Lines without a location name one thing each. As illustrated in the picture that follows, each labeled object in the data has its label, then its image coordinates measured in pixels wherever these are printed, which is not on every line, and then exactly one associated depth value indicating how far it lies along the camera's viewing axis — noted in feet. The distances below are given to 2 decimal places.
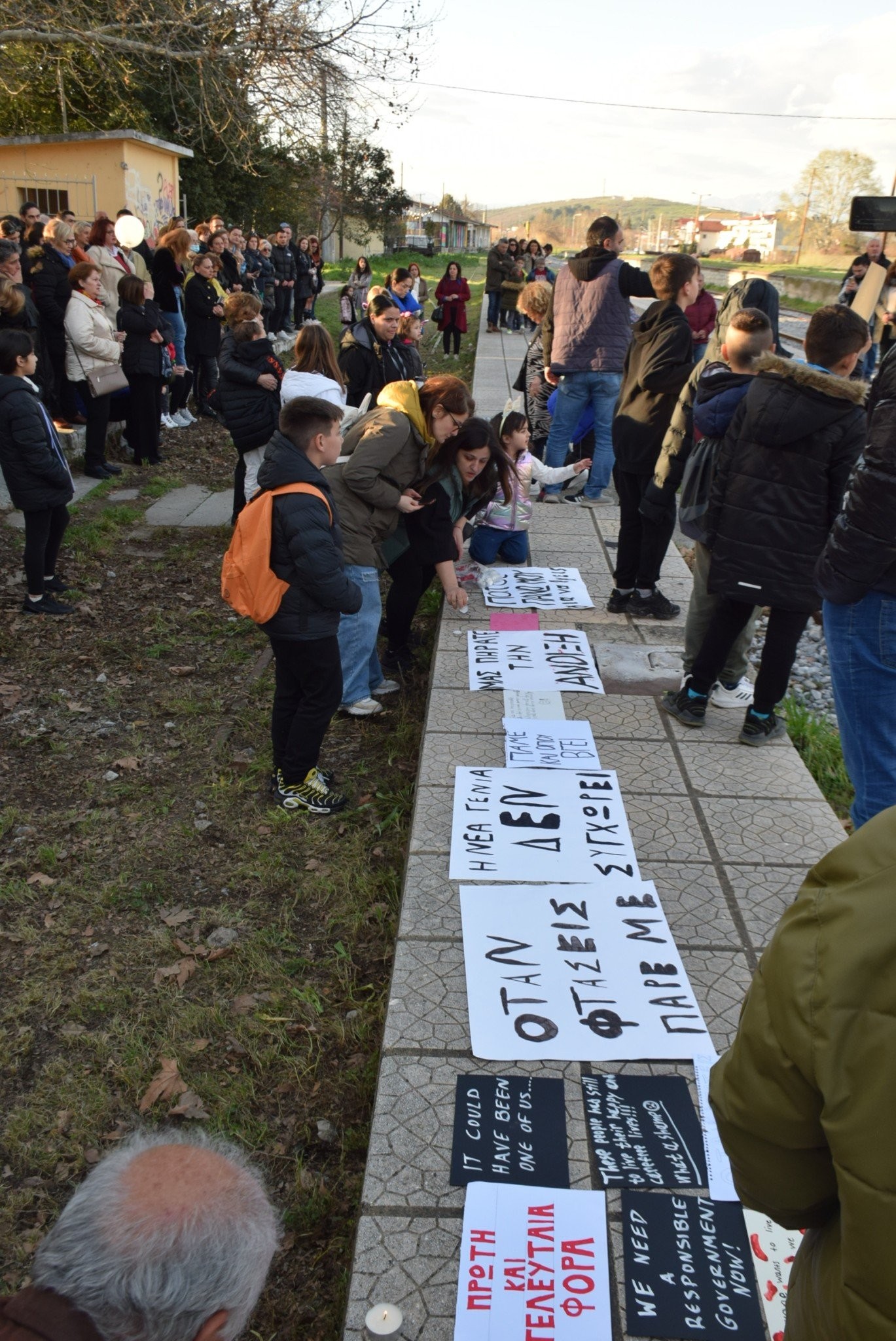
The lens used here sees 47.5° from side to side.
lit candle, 6.59
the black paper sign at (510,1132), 7.75
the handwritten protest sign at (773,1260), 6.70
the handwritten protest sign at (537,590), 19.84
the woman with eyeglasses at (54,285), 27.89
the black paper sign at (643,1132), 7.70
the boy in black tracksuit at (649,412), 17.79
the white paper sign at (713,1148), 7.52
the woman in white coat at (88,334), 27.58
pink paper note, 18.75
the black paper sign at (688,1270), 6.65
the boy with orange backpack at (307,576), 12.32
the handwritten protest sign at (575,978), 8.98
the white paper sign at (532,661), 16.53
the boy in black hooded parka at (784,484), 11.96
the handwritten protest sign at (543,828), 11.48
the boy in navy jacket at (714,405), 13.55
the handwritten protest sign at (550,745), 13.94
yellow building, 46.80
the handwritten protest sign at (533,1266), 6.62
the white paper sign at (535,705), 15.44
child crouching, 20.45
